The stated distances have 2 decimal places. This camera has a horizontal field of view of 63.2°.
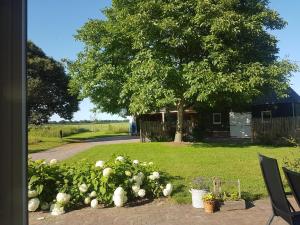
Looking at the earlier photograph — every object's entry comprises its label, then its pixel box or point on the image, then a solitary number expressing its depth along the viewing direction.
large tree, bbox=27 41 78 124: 19.18
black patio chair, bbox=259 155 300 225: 2.02
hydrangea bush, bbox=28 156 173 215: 3.95
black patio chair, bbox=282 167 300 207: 1.85
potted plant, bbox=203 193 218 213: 3.71
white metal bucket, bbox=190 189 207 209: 3.89
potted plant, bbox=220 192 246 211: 3.80
